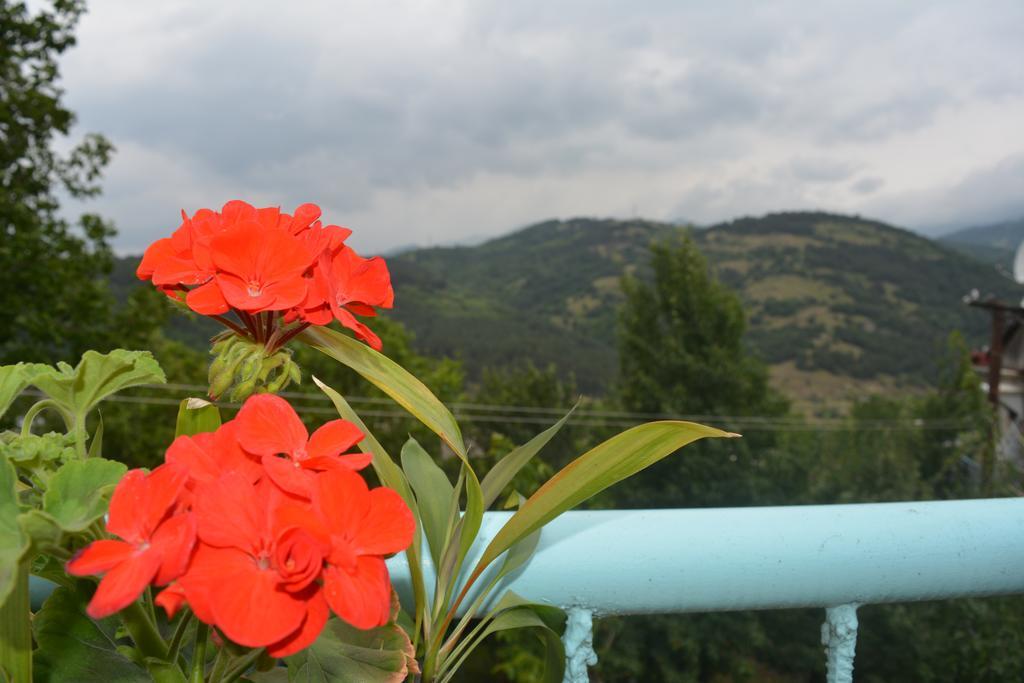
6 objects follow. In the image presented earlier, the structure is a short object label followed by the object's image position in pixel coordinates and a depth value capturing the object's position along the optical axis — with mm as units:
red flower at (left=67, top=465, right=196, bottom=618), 356
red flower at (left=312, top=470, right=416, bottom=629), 377
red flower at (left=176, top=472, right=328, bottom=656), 354
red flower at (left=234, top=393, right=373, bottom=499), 435
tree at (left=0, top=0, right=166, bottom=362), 8445
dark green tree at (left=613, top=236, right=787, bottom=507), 22672
